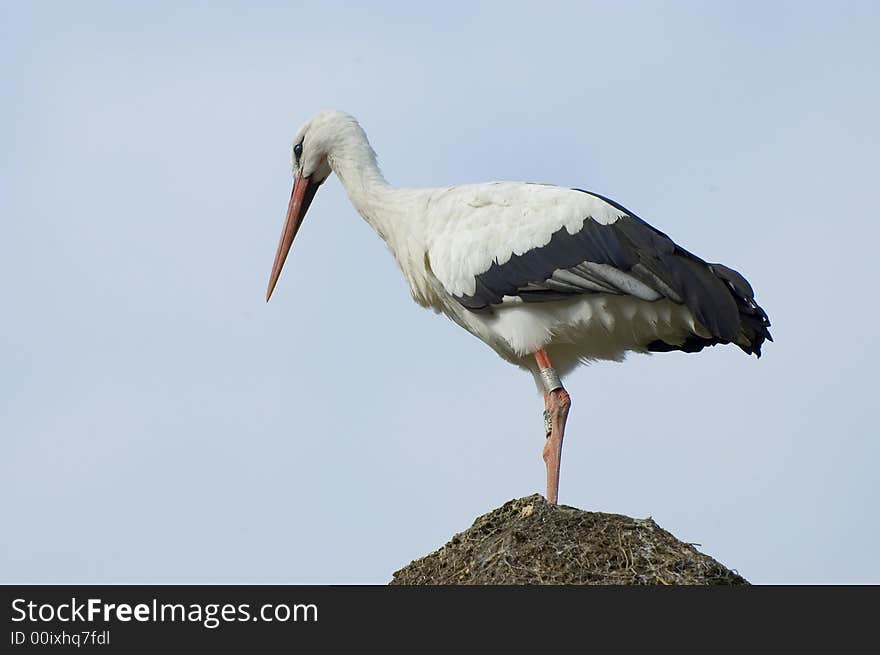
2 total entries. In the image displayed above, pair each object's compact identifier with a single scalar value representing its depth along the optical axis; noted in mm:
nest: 18187
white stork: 21391
